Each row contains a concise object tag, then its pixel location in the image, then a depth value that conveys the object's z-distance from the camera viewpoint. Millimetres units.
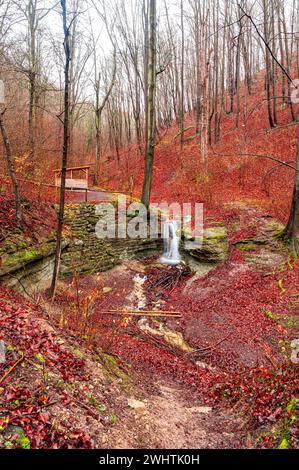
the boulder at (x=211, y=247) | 9695
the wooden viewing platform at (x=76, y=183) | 11656
